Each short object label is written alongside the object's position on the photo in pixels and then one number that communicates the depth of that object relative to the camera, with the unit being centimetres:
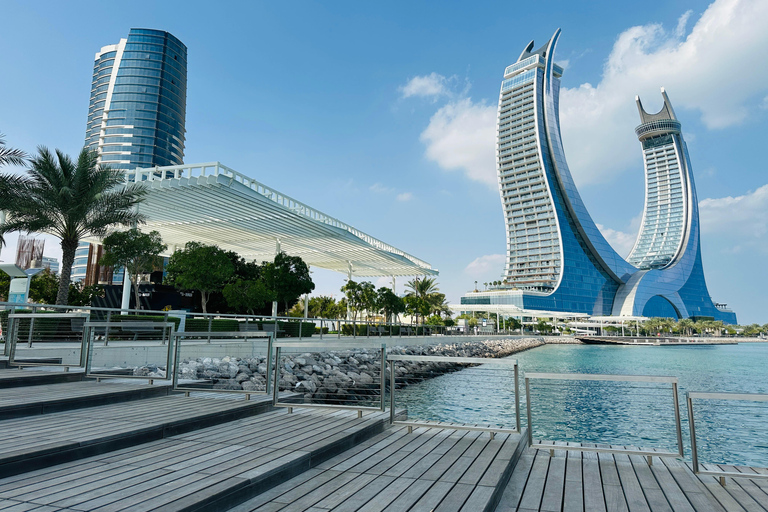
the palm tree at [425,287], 6056
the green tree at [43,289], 3528
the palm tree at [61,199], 1730
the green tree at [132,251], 2347
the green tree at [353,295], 3725
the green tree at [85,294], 3109
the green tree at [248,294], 2620
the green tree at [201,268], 2531
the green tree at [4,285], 3397
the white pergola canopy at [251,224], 2267
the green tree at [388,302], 3931
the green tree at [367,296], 3775
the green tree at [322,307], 6147
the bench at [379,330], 3209
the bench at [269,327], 2246
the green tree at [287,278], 2686
